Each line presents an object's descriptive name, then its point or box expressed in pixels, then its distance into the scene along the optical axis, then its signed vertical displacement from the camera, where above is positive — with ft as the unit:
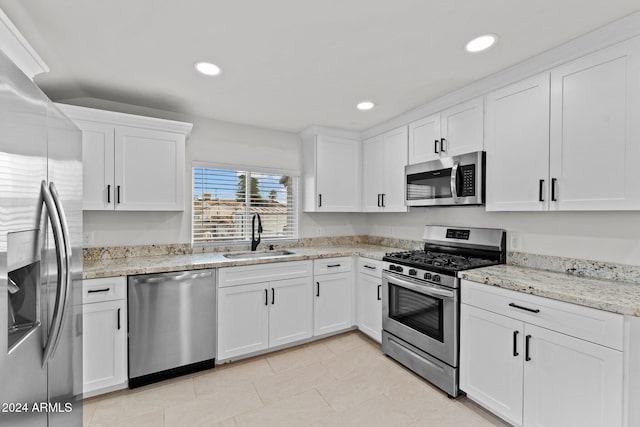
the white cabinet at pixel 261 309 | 8.64 -3.13
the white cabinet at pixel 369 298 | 9.89 -3.06
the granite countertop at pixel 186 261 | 7.30 -1.49
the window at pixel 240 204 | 10.62 +0.29
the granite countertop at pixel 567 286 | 4.76 -1.43
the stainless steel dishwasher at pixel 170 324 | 7.45 -3.07
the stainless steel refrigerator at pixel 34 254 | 2.64 -0.45
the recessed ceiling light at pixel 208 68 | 6.86 +3.49
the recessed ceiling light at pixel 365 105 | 9.27 +3.50
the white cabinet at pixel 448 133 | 7.99 +2.42
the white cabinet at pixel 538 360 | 4.77 -2.83
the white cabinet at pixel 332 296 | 10.22 -3.05
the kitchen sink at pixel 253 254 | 10.32 -1.57
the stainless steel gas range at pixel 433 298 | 7.22 -2.38
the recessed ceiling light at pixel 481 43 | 5.82 +3.54
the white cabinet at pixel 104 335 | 6.94 -3.05
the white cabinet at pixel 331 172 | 11.59 +1.63
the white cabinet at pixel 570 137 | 5.40 +1.64
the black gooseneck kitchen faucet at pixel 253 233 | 10.78 -0.80
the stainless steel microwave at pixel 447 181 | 7.88 +0.95
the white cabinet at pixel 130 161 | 7.92 +1.47
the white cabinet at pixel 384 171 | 10.48 +1.61
